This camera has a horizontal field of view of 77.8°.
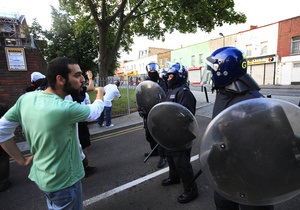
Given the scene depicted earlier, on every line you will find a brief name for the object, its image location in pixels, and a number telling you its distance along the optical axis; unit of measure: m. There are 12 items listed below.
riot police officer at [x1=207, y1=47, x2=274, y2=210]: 1.63
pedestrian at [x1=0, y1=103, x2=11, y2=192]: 3.33
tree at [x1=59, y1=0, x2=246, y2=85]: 9.22
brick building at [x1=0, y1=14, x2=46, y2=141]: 5.52
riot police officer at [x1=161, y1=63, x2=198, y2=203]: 2.64
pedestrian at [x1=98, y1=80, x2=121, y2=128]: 6.95
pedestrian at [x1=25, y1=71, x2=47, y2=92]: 4.15
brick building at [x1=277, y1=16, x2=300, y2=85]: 19.52
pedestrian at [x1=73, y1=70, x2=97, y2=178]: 3.68
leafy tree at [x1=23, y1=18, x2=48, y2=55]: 19.12
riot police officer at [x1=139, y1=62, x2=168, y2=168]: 3.88
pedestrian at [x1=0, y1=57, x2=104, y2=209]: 1.40
